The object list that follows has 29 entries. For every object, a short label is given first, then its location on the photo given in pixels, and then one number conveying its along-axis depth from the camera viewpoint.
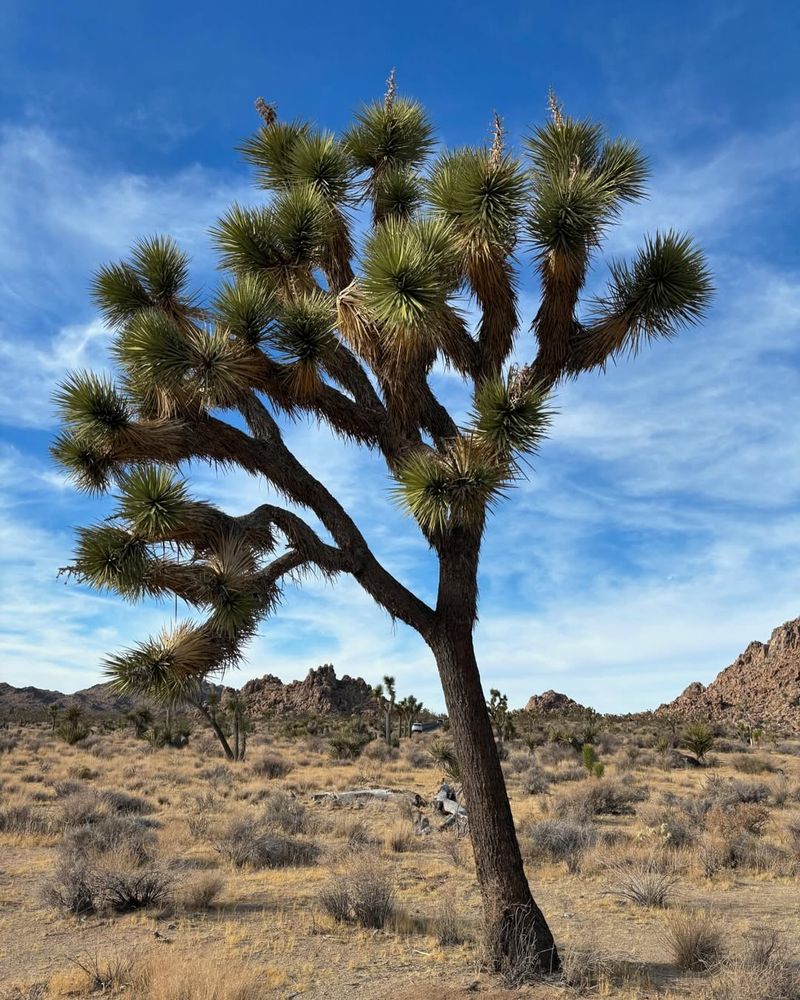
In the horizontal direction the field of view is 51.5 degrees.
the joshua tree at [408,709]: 43.56
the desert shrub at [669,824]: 12.91
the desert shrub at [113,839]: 11.10
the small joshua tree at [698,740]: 28.02
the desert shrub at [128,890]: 9.17
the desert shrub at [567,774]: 23.00
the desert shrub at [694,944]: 7.29
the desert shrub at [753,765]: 25.72
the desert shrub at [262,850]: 11.84
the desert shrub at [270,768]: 24.93
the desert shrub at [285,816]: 14.61
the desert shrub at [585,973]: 6.68
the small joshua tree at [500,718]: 36.84
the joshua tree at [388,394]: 6.97
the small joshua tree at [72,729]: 34.31
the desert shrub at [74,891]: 9.12
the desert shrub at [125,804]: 16.45
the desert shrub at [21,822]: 14.39
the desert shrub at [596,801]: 15.99
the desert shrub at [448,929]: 8.12
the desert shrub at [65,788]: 19.10
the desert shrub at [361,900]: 8.78
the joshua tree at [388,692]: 40.44
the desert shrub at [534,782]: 20.45
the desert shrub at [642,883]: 9.59
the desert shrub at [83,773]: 23.53
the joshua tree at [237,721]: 30.48
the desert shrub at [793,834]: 12.23
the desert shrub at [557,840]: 12.12
